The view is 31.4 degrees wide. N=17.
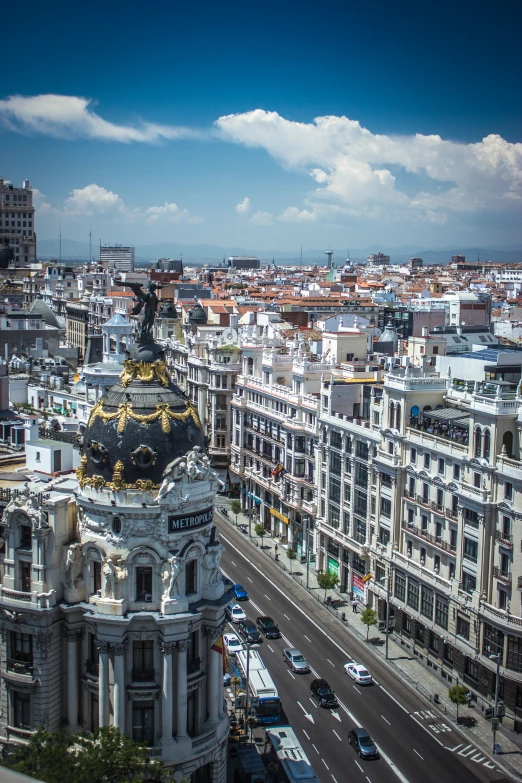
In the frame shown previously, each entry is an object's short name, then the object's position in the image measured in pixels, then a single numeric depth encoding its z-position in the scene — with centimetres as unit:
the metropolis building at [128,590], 5538
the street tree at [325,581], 9869
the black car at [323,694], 7800
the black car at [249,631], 8877
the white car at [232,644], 8556
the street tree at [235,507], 12875
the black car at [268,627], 9188
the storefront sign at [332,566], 10544
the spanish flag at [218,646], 5803
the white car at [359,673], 8219
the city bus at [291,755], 6500
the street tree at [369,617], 8950
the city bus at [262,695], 7456
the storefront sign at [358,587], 9931
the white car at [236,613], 9359
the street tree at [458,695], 7525
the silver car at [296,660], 8456
